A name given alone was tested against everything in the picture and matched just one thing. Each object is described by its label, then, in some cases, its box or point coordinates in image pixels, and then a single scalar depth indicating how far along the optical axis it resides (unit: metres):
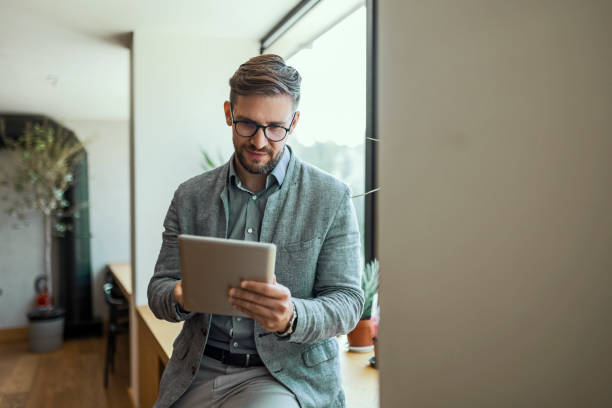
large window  2.65
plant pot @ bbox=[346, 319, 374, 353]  2.25
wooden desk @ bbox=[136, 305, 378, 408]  1.78
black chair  4.17
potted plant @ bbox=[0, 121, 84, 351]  5.71
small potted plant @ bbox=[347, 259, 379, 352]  2.19
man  1.35
